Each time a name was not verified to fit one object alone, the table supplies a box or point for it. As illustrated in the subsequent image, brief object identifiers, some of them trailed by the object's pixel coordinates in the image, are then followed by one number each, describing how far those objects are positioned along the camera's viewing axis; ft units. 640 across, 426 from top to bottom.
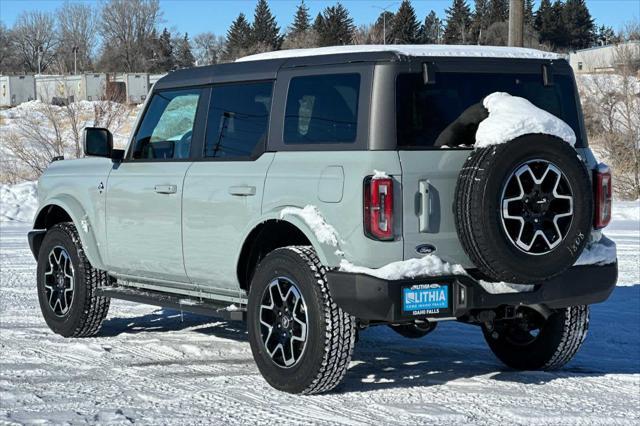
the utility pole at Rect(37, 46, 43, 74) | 347.42
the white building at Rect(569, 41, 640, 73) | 125.35
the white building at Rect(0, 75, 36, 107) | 243.19
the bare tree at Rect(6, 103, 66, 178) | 91.91
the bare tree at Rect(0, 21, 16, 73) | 369.30
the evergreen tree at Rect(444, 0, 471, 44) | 259.19
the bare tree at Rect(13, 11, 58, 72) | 367.66
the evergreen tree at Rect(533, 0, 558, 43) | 280.10
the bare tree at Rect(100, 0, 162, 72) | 300.26
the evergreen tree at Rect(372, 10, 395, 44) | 213.05
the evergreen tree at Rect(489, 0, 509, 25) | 230.66
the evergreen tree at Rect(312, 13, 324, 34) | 273.75
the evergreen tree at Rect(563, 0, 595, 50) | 290.56
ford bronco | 18.93
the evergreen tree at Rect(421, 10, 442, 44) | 275.34
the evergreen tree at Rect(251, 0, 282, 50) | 311.06
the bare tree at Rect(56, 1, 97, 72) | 324.80
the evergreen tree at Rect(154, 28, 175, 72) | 299.11
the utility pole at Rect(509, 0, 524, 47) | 49.55
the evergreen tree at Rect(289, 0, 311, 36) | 309.42
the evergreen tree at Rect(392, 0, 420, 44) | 214.69
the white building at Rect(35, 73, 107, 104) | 101.04
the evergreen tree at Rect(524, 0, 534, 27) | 223.51
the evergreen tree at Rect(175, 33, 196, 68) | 299.05
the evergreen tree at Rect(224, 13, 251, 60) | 308.05
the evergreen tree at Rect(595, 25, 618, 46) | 307.99
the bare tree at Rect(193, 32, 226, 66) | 327.26
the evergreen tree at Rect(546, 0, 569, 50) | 283.59
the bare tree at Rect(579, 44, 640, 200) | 88.48
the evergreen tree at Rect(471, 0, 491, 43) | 234.58
